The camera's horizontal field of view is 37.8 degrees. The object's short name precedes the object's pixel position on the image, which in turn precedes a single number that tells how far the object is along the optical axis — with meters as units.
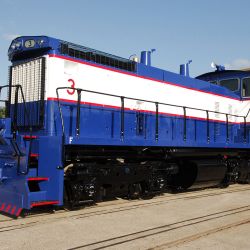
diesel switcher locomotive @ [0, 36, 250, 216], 6.13
